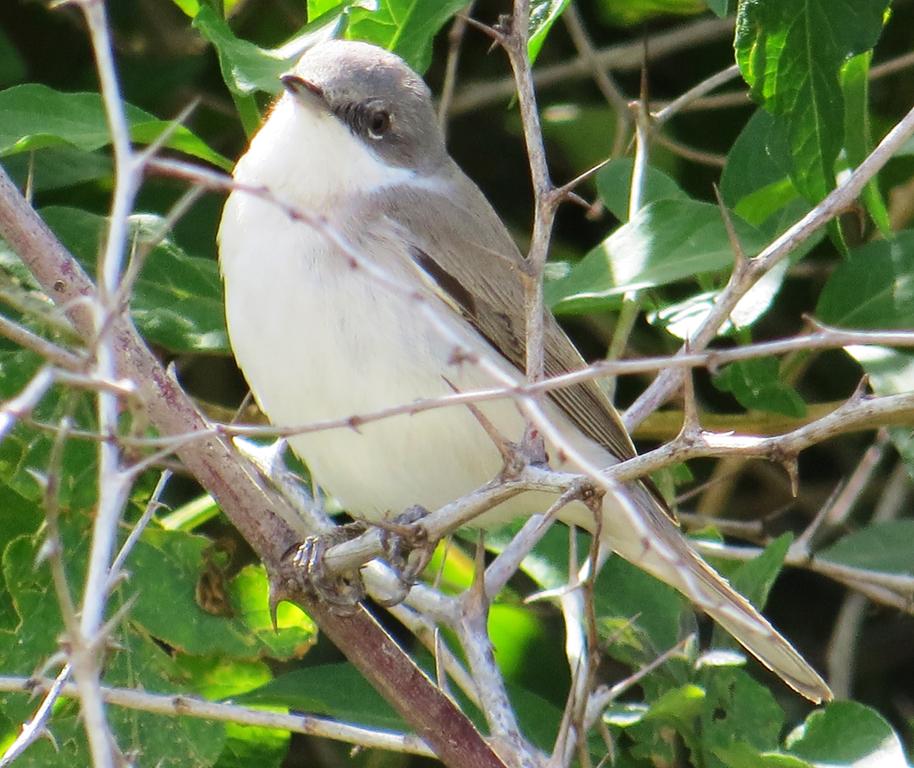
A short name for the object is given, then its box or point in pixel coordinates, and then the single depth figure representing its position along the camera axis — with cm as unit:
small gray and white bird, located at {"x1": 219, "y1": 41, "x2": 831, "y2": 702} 598
